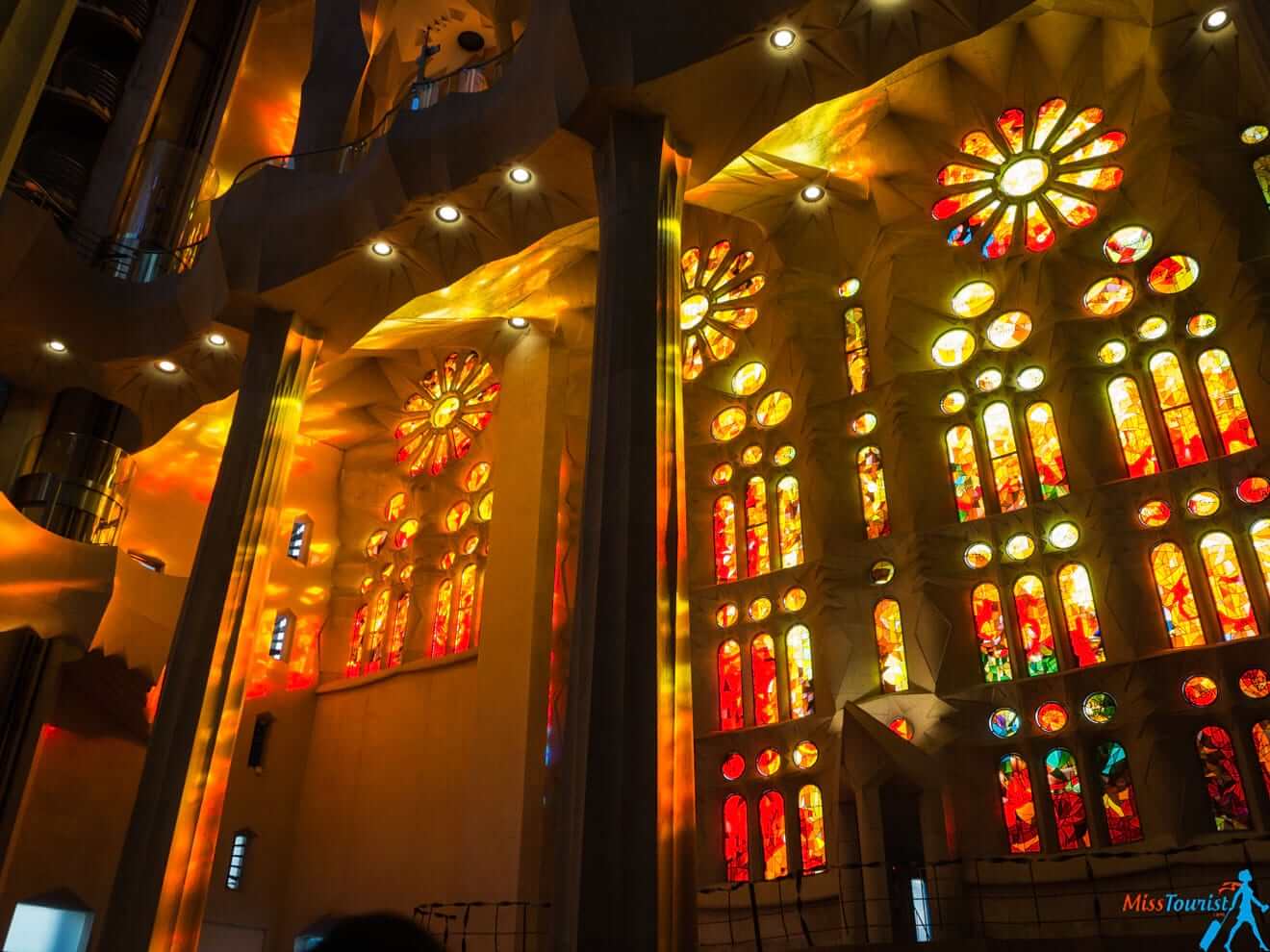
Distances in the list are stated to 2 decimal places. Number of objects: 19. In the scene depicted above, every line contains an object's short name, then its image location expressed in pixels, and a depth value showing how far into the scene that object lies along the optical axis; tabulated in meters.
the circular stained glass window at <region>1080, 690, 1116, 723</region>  11.07
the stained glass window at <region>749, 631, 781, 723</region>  13.51
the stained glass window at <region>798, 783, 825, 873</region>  12.22
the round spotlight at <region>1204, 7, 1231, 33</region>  11.74
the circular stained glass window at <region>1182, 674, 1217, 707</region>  10.52
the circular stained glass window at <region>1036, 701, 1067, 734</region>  11.34
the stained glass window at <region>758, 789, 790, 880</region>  12.55
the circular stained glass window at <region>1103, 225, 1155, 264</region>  12.83
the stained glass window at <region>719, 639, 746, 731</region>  13.80
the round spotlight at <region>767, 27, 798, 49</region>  9.26
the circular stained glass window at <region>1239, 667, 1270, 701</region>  10.24
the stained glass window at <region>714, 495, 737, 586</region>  14.81
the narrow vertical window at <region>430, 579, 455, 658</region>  16.99
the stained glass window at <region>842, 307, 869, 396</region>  14.55
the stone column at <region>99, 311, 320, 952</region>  9.50
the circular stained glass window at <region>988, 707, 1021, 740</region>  11.52
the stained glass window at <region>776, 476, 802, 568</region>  14.16
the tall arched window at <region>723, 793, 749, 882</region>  12.84
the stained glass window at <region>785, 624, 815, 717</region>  13.16
